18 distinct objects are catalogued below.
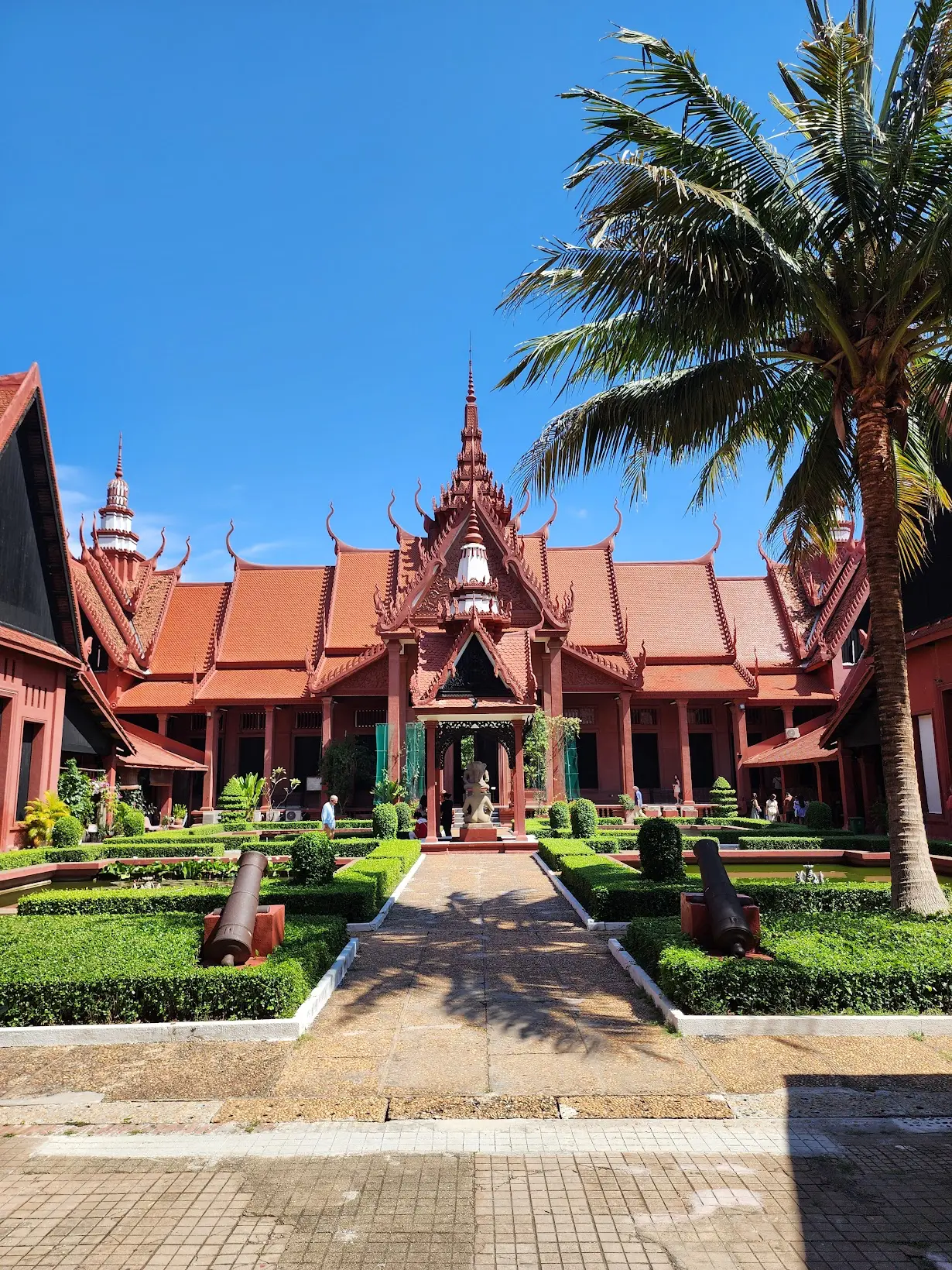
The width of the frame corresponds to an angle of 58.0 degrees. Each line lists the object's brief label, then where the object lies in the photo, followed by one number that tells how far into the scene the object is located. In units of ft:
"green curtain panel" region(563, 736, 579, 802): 85.71
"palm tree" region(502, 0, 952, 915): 25.26
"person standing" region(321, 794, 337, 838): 63.03
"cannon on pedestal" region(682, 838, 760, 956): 22.41
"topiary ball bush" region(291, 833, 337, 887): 35.70
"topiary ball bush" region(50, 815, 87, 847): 52.47
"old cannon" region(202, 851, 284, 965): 21.91
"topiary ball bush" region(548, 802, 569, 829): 67.46
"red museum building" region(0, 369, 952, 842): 89.71
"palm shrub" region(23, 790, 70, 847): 53.36
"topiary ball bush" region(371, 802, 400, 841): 62.18
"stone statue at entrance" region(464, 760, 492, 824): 65.82
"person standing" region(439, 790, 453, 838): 67.97
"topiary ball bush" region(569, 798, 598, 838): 61.41
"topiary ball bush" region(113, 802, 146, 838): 63.87
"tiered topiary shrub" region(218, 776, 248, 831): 83.15
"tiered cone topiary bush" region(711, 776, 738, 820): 86.79
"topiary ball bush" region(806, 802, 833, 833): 63.72
